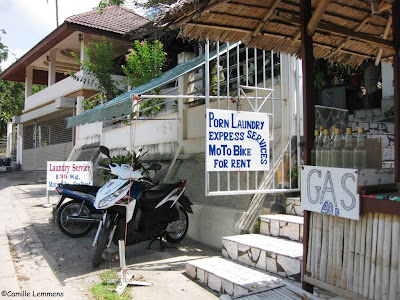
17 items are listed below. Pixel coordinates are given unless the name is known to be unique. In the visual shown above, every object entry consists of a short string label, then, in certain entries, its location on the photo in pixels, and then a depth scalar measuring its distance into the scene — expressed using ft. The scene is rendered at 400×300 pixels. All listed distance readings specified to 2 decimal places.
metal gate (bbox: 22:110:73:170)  60.23
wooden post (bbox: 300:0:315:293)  9.28
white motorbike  14.79
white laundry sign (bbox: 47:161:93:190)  24.11
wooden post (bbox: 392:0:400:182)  10.09
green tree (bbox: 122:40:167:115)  32.71
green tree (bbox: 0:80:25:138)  89.81
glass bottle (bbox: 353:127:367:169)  8.44
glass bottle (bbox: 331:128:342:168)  8.75
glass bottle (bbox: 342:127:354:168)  8.54
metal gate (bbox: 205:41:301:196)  16.43
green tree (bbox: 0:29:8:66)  93.37
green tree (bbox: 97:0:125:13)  25.95
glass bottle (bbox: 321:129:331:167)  9.02
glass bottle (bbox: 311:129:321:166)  9.28
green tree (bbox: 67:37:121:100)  39.70
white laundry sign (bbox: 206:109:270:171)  14.02
